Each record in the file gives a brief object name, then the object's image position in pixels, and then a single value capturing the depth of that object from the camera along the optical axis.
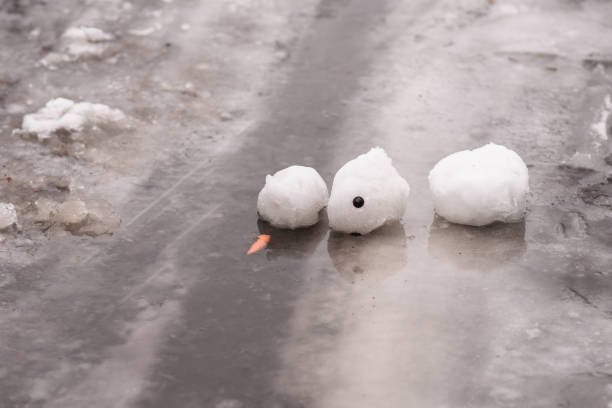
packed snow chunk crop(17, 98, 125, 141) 4.58
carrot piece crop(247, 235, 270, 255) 3.67
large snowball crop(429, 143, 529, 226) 3.67
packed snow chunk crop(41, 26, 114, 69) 5.49
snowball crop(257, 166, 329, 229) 3.72
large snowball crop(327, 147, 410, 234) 3.63
